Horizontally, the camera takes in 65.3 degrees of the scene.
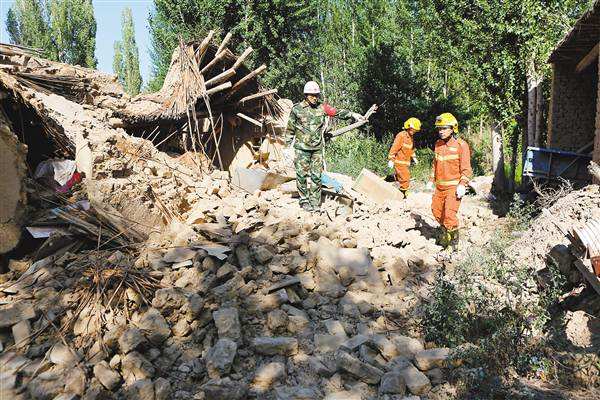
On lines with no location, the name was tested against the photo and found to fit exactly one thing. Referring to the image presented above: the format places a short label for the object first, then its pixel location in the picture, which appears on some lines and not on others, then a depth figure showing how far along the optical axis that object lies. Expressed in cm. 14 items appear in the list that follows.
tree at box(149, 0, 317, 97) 1705
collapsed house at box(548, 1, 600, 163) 891
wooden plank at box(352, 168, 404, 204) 764
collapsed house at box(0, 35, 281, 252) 449
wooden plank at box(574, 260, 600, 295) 373
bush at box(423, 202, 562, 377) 346
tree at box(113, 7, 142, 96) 2705
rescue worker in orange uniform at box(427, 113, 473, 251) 575
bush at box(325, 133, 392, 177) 1189
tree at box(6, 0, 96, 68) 2208
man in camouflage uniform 655
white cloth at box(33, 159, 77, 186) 471
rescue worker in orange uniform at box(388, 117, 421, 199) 835
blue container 761
